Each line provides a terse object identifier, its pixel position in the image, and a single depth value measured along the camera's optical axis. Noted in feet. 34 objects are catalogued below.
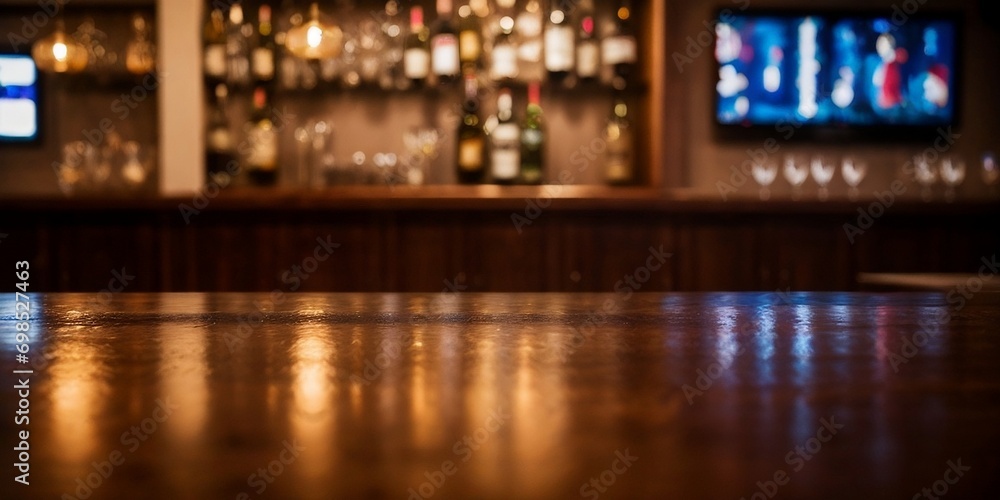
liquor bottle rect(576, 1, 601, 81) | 9.99
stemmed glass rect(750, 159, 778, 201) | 10.45
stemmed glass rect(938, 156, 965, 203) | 10.24
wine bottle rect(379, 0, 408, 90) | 9.99
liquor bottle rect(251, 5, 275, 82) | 10.02
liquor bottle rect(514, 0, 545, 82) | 9.96
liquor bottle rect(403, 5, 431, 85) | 9.84
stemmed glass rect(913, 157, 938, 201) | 10.44
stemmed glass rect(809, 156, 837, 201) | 10.16
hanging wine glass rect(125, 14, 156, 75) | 10.34
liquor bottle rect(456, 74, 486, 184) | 10.16
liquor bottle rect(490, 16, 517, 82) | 9.84
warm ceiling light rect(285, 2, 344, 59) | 8.04
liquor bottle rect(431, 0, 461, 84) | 9.75
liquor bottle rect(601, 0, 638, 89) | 9.98
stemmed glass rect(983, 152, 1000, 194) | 10.39
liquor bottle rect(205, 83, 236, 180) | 10.26
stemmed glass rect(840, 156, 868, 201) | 10.21
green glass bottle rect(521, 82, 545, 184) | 10.16
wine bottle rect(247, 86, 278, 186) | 10.19
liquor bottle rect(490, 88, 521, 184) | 9.93
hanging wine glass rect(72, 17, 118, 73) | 10.41
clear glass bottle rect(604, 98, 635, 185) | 10.24
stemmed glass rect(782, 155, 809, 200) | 10.38
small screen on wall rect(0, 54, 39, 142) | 10.88
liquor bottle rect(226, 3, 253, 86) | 10.11
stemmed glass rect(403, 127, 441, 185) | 10.11
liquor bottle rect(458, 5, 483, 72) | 9.89
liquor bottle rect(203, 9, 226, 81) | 10.07
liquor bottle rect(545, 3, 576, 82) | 9.83
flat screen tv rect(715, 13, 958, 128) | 10.59
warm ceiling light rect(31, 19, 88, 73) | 9.34
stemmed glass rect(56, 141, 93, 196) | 10.39
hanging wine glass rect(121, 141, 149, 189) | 10.37
